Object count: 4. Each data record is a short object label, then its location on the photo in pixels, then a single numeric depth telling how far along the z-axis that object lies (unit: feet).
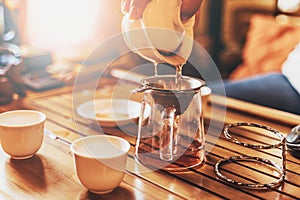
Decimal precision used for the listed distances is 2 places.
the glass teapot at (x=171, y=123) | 3.05
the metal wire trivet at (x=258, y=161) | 2.81
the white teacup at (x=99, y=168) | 2.59
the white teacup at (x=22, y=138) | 3.06
